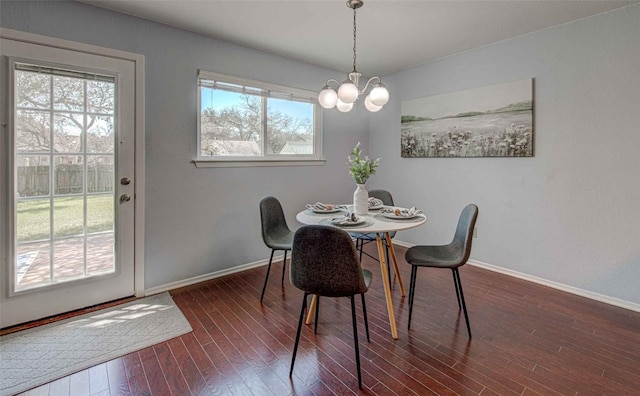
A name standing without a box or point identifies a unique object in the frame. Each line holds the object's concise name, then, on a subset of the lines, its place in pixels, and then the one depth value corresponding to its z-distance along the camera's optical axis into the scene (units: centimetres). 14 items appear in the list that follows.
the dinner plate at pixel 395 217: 244
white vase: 267
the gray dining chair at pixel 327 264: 173
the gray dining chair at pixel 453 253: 226
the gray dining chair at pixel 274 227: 279
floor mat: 188
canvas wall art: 328
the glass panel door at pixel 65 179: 230
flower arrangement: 258
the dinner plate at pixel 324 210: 274
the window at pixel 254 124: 330
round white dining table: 216
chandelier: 231
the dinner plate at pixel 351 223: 220
